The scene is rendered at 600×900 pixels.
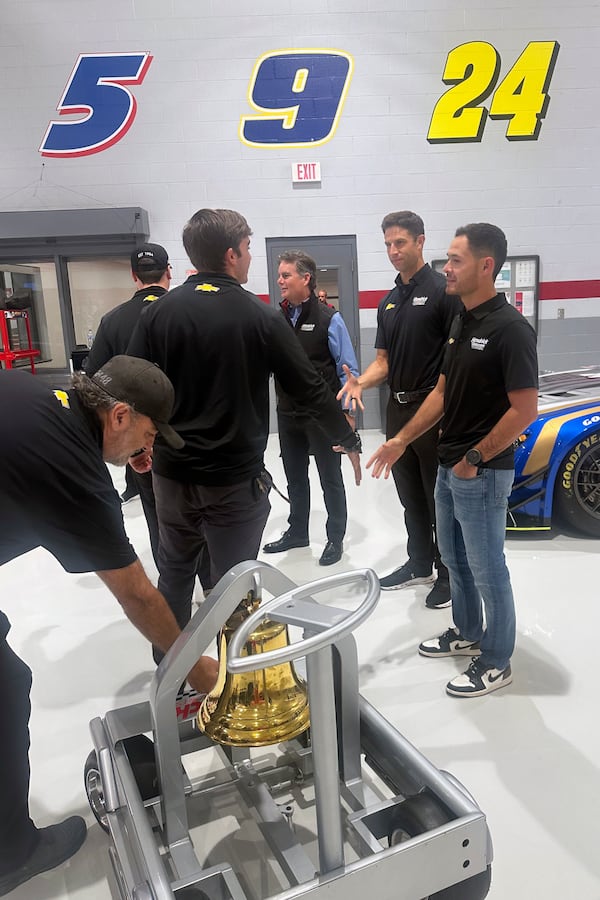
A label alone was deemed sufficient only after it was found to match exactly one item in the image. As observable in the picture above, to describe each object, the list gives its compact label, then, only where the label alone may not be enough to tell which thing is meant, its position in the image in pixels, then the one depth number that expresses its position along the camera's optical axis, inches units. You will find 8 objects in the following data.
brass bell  55.1
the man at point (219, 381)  87.8
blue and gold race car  149.5
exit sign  292.3
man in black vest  154.6
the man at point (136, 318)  118.3
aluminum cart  48.8
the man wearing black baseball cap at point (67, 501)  55.4
